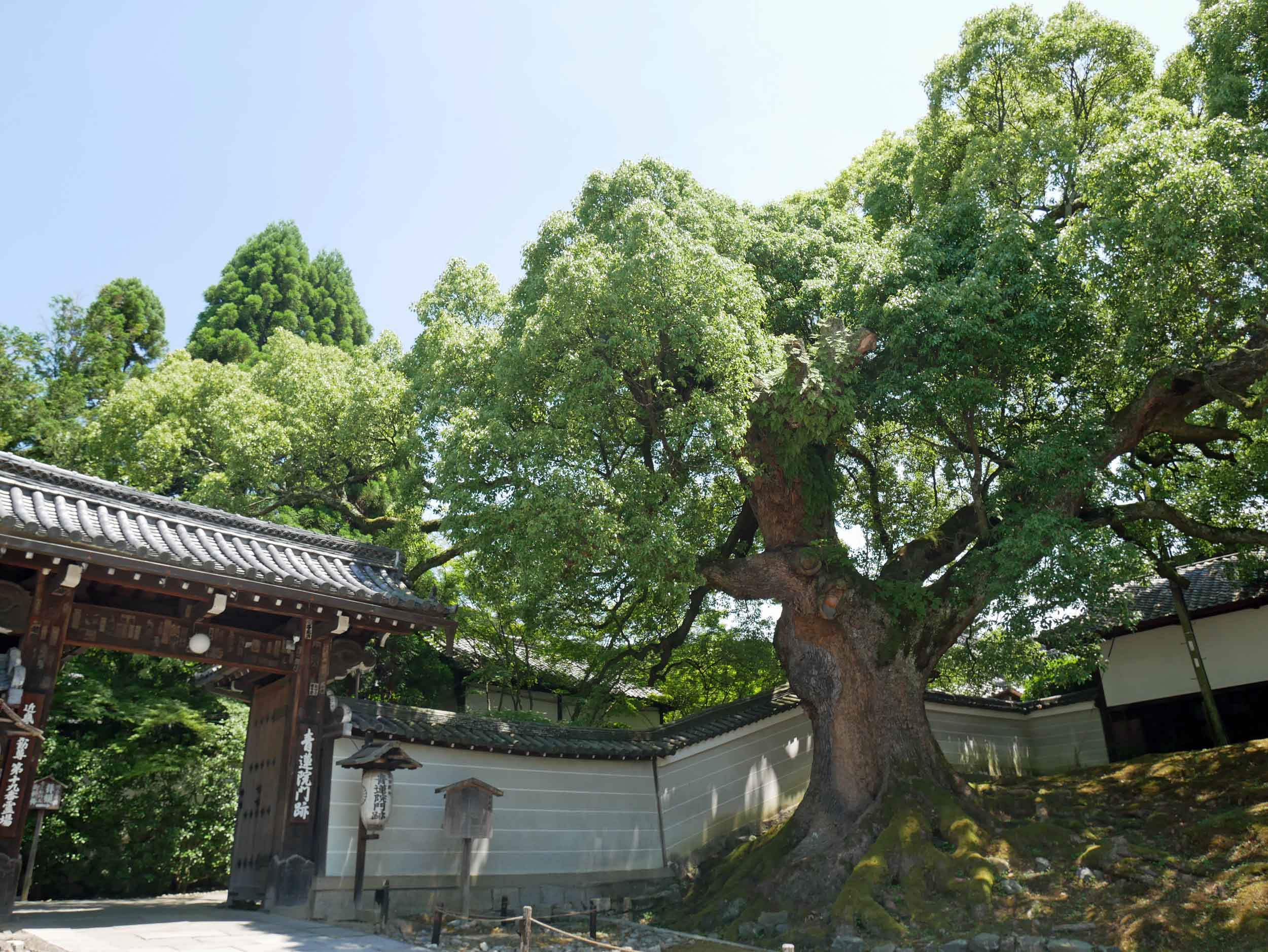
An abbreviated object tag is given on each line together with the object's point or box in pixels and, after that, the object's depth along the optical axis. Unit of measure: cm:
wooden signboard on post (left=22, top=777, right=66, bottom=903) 1215
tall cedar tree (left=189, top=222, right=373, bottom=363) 3506
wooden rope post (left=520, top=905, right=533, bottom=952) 774
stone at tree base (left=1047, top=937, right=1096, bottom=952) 906
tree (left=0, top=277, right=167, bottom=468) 2144
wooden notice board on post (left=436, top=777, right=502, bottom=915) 1077
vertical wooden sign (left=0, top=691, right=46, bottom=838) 809
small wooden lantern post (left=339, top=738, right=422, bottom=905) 1019
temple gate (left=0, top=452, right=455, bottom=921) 852
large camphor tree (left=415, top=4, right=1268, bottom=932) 1093
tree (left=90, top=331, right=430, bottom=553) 1642
